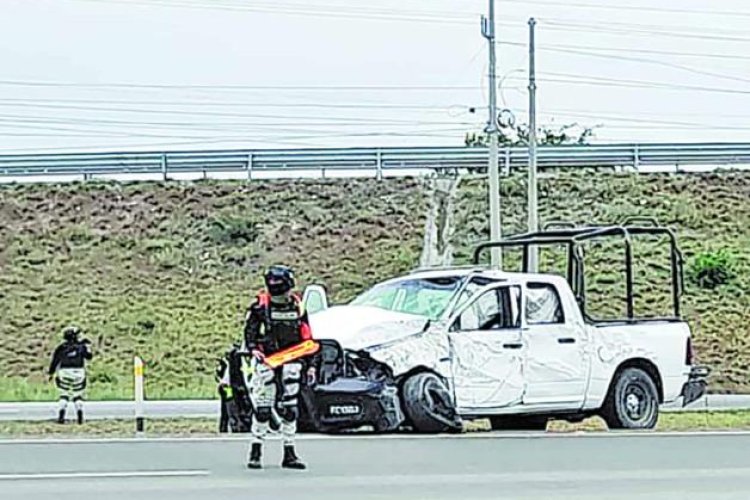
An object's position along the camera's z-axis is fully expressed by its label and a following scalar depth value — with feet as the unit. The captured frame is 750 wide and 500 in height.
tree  160.35
